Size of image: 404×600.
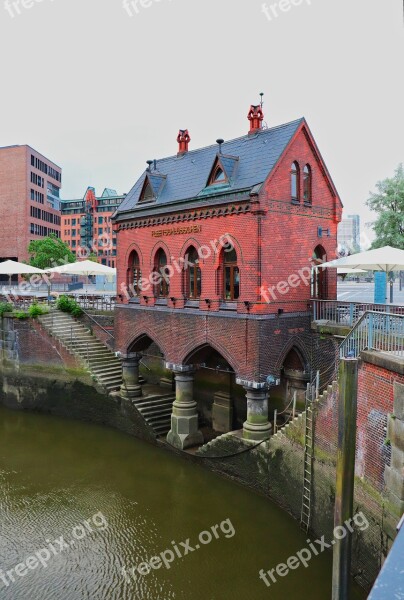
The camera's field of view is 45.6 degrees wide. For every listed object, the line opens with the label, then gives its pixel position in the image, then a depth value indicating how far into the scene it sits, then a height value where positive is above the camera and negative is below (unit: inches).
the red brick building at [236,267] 621.3 +33.8
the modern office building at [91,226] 4160.9 +578.7
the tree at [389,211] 1028.5 +175.3
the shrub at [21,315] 956.0 -48.7
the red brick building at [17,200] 2625.5 +502.5
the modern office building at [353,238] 7355.3 +827.2
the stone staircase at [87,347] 885.2 -111.7
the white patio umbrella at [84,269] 1039.6 +47.1
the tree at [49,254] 1855.3 +146.1
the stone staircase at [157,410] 775.1 -199.5
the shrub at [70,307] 1006.4 -34.6
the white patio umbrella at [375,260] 564.1 +37.0
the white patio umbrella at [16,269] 1043.9 +47.7
